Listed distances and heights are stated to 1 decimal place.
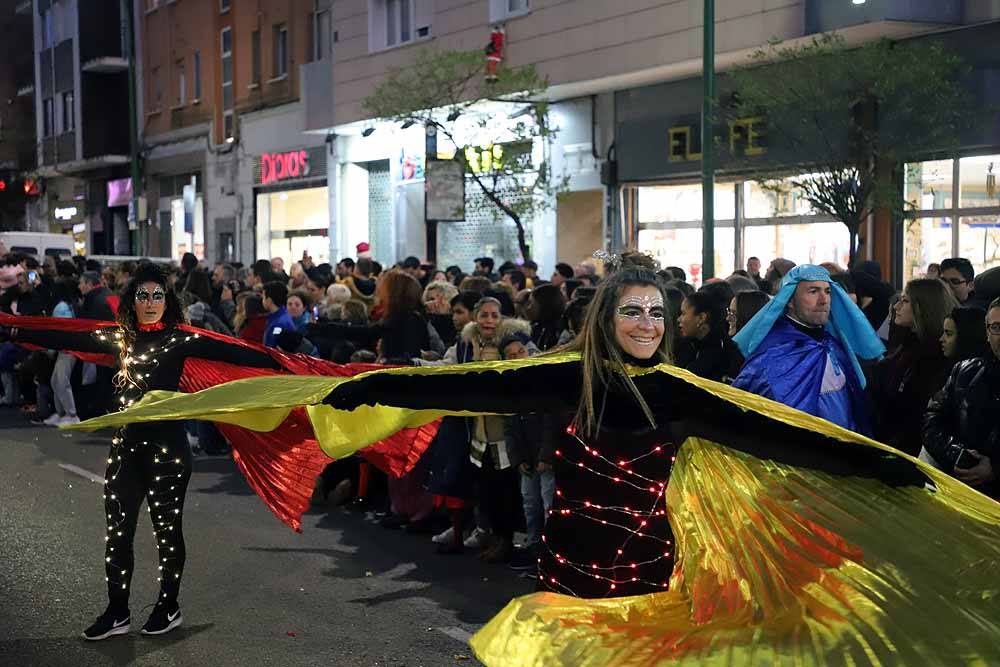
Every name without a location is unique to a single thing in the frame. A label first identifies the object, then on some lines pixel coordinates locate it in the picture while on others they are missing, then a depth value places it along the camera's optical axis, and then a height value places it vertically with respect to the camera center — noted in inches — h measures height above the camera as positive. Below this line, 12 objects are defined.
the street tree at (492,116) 900.0 +90.6
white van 1284.6 +3.9
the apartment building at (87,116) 1878.7 +187.9
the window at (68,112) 1969.7 +199.3
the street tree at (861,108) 644.1 +65.3
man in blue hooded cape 265.7 -20.9
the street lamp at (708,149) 596.4 +42.7
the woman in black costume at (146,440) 278.2 -39.4
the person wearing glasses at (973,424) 244.4 -33.2
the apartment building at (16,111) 2221.9 +226.8
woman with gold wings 155.7 -33.9
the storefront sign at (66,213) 2054.6 +54.1
